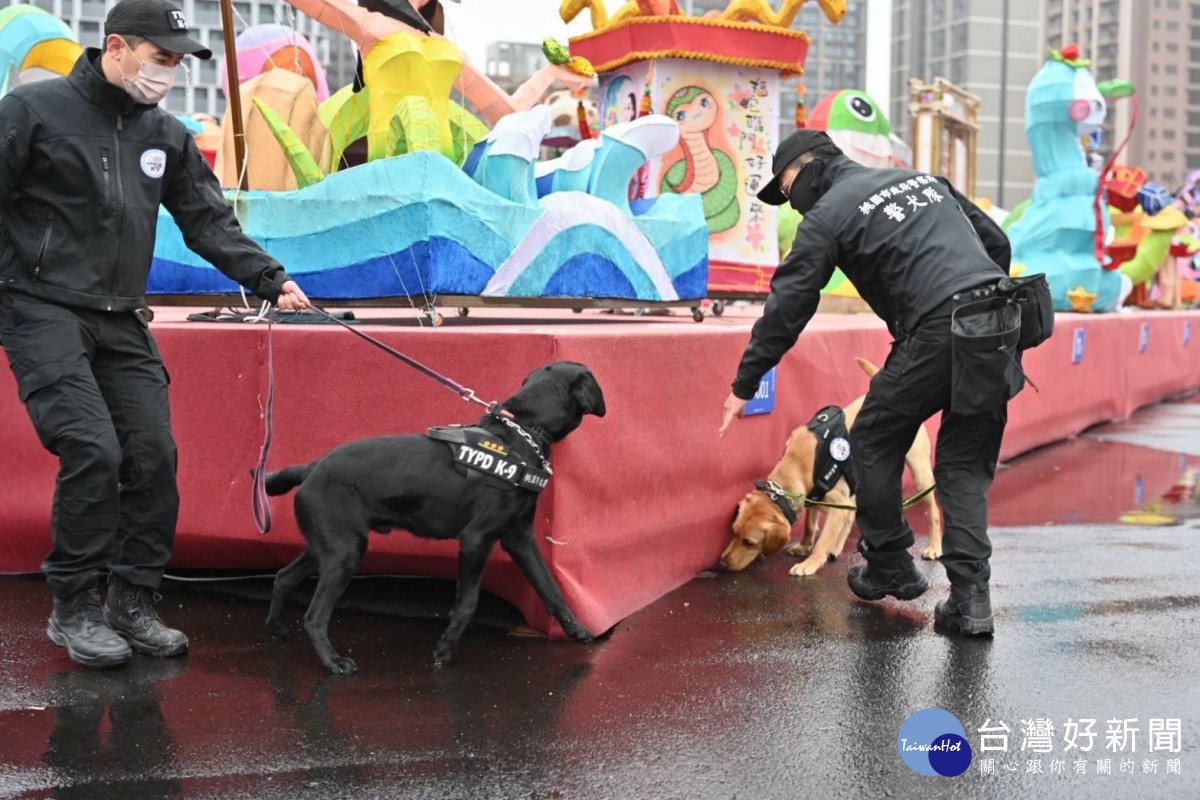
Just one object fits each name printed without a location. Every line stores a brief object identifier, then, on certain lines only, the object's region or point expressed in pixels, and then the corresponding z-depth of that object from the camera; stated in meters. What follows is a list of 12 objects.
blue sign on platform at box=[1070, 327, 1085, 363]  11.68
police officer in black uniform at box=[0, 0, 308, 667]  4.01
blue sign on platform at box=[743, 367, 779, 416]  6.15
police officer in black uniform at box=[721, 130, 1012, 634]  4.61
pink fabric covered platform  4.70
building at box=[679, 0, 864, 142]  76.25
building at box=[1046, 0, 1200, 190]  80.44
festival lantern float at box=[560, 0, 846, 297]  9.57
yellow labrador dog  5.82
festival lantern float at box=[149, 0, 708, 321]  5.80
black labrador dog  4.16
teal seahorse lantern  13.97
